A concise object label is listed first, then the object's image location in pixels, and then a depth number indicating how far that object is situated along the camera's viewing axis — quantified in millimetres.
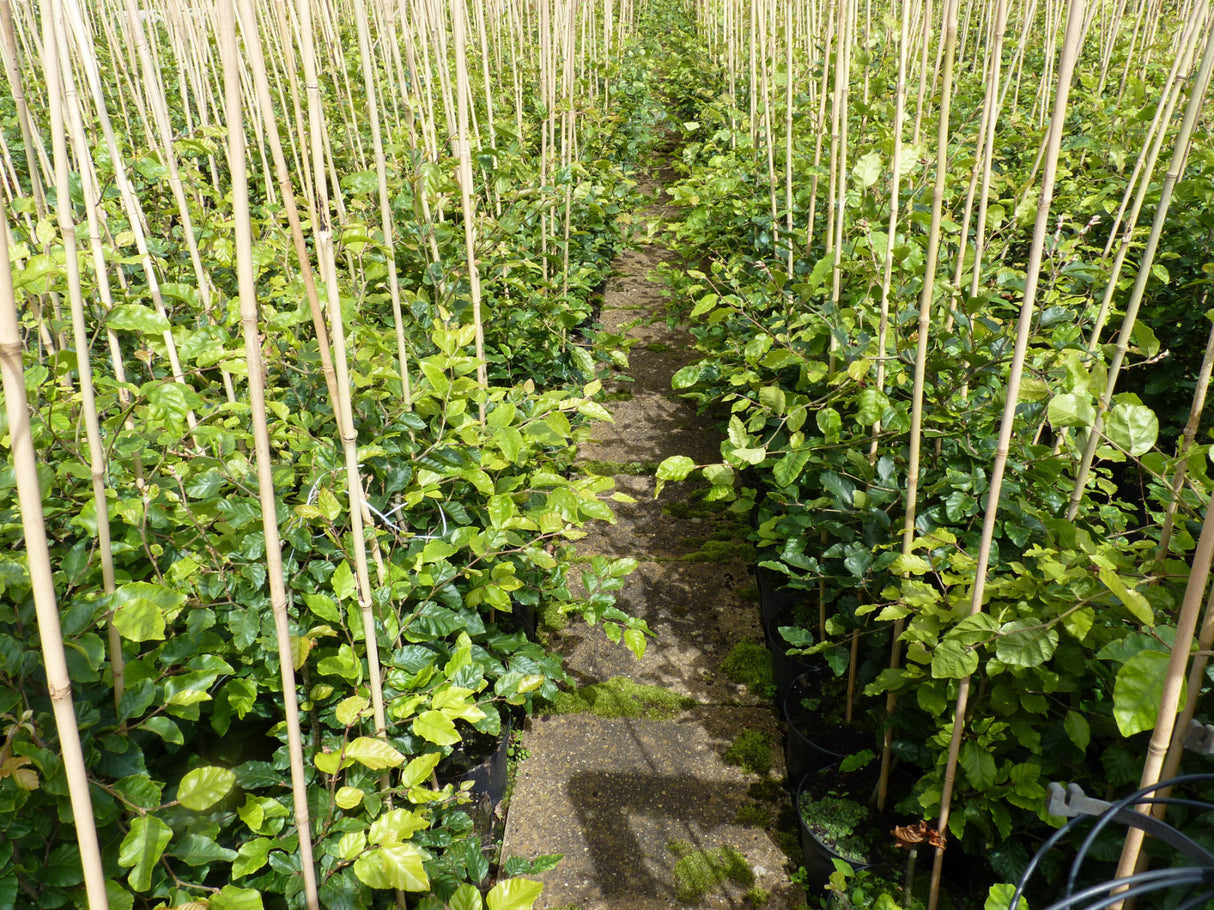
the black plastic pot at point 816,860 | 1782
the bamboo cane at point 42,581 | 599
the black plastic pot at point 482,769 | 1920
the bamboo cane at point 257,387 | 727
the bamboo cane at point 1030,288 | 951
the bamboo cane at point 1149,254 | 1350
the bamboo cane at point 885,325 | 1644
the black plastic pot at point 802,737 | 2043
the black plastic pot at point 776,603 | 2564
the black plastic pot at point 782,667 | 2322
